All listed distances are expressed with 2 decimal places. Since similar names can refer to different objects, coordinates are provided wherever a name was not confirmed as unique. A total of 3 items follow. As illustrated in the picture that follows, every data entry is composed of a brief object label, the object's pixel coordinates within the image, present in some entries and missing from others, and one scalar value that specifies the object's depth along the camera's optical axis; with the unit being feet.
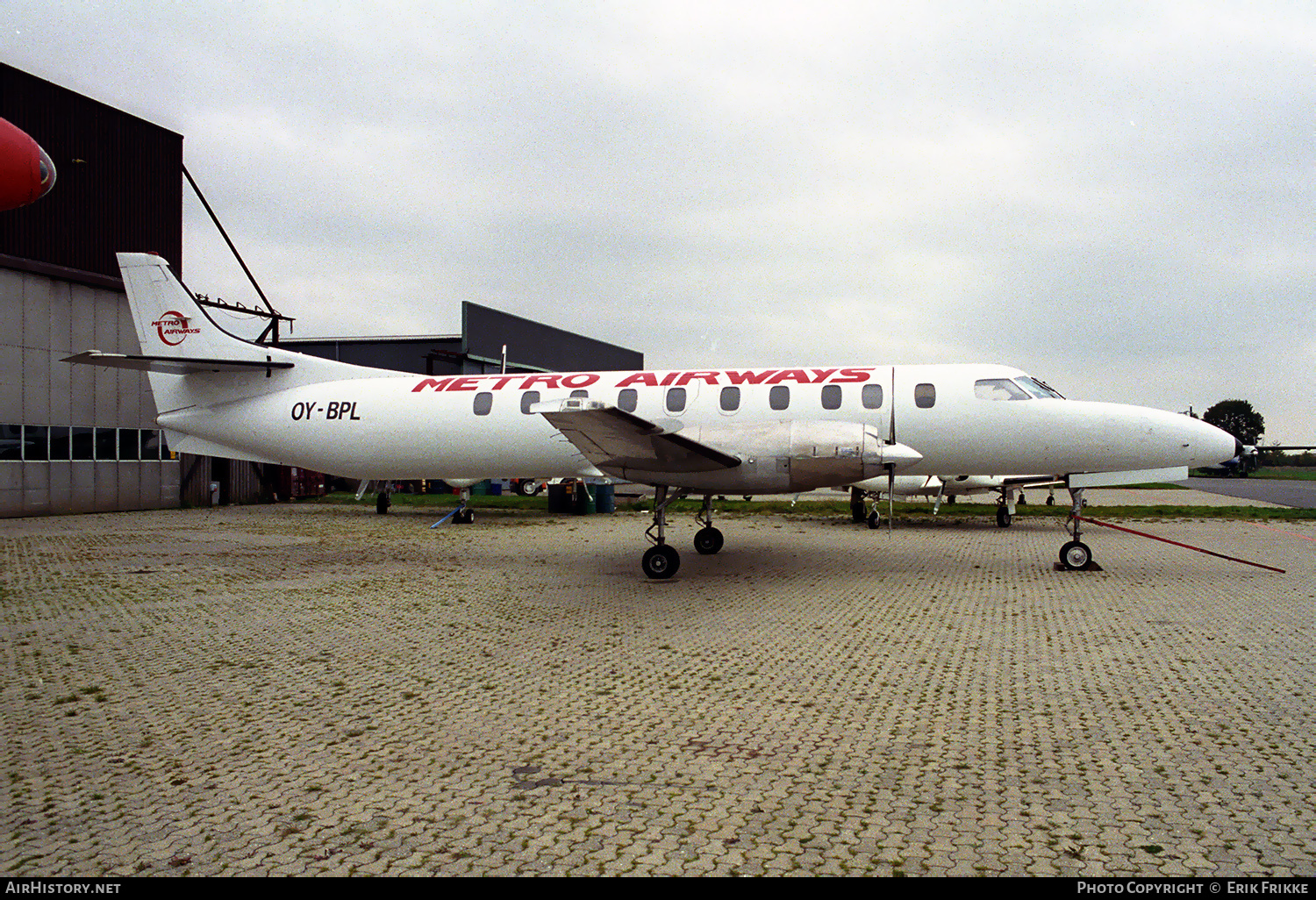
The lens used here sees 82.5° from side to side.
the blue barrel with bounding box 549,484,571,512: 81.00
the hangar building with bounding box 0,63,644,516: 69.46
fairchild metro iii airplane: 34.68
